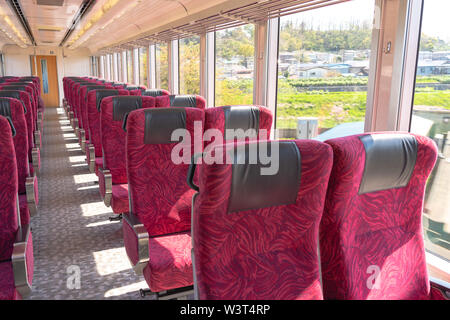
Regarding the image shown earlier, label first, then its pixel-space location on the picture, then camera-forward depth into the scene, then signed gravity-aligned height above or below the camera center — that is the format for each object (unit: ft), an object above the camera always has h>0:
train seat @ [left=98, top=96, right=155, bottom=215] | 11.32 -1.70
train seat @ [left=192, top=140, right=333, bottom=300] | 4.42 -1.64
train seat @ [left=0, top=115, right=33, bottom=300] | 5.90 -2.53
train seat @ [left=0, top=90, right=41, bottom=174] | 13.52 -1.80
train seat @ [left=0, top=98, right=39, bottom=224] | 9.55 -1.98
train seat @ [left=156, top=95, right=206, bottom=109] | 13.69 -0.72
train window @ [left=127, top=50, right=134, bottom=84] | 46.57 +1.61
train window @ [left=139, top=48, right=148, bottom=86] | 39.01 +1.37
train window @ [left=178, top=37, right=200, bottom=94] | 24.57 +1.02
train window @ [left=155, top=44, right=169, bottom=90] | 31.50 +1.14
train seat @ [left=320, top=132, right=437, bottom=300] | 4.90 -1.77
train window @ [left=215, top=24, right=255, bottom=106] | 18.16 +0.80
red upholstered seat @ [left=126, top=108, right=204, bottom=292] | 7.72 -1.99
